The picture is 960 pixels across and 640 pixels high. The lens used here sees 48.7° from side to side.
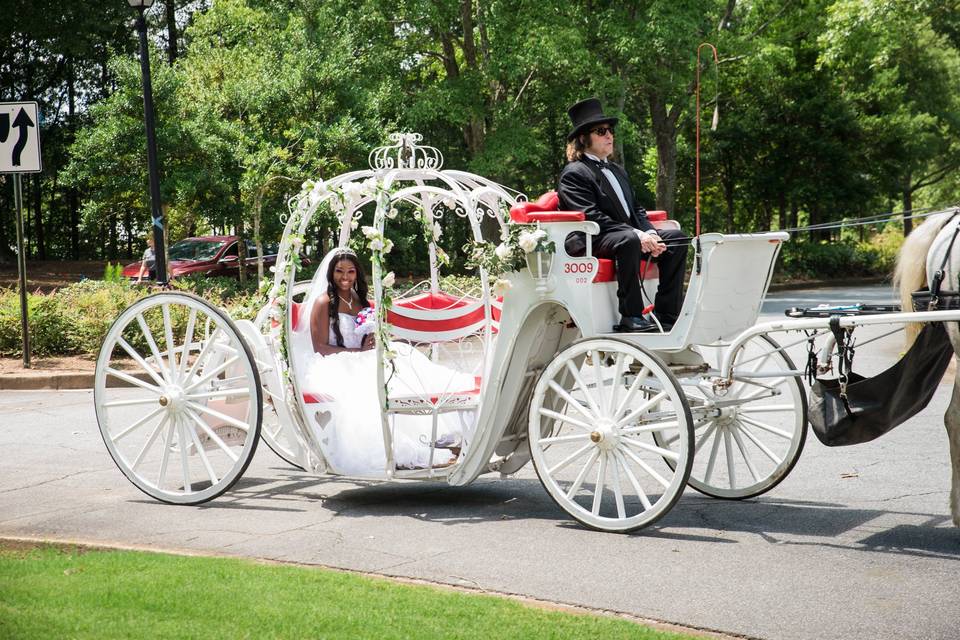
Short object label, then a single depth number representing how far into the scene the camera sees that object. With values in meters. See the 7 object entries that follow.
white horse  5.65
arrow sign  13.21
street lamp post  16.34
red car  26.86
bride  6.88
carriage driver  6.20
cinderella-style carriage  6.05
